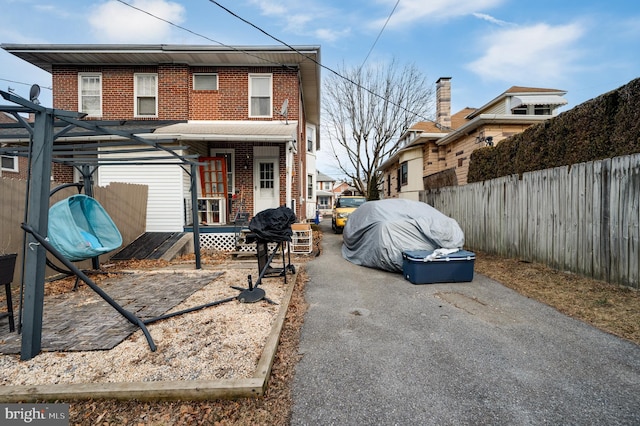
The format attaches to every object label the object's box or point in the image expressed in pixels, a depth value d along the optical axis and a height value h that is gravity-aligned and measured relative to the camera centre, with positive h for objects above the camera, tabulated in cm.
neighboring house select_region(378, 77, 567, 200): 1164 +342
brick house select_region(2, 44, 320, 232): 1048 +428
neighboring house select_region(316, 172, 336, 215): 5091 +290
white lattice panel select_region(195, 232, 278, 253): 978 -105
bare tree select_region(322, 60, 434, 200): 2017 +638
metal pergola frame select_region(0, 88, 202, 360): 286 -6
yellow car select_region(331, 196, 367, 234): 1512 +7
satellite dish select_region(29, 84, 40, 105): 296 +117
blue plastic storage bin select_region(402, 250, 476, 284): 582 -116
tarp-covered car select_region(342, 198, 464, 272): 676 -55
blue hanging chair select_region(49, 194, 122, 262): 512 -39
